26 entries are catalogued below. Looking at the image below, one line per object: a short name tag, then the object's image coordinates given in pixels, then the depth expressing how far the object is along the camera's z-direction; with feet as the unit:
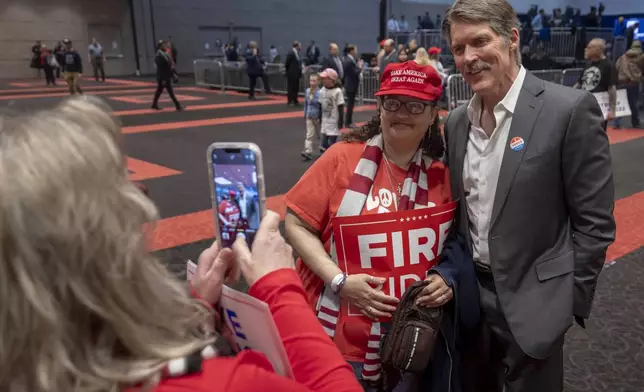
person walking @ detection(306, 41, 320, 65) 67.21
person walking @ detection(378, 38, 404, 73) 36.42
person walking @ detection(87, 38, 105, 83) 74.90
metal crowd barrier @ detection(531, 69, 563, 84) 44.45
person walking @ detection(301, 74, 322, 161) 27.84
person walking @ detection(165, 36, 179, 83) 77.28
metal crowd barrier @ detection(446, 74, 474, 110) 38.06
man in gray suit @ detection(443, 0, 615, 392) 5.55
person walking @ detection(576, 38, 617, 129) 28.40
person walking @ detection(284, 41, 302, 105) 48.78
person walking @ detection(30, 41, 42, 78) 71.56
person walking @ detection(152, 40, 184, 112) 42.98
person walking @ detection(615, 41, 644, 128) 34.42
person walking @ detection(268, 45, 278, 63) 83.06
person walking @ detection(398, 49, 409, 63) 33.50
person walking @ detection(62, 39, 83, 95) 48.88
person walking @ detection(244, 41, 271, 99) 53.78
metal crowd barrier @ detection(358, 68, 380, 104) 49.57
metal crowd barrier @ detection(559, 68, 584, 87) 44.29
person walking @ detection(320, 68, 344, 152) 27.02
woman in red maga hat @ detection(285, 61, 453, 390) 6.00
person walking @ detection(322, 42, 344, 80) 41.29
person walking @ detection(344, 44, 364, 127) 39.42
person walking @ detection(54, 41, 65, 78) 68.78
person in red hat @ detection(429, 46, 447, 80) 37.82
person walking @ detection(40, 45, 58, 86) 68.90
